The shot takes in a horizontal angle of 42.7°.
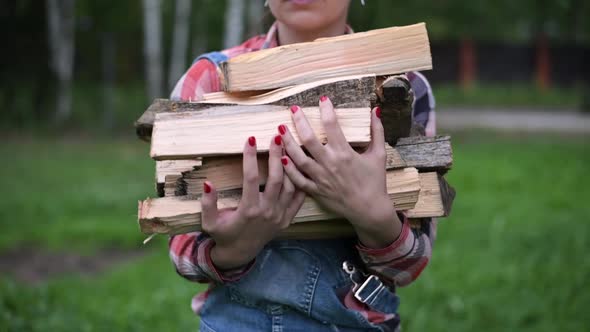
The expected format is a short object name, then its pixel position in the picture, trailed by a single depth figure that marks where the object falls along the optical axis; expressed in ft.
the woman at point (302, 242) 5.33
